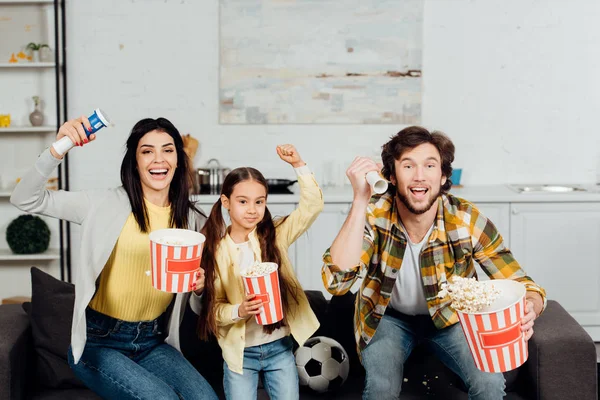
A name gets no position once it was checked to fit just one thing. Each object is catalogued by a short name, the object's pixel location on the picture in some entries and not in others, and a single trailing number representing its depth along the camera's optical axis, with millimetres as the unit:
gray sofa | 2412
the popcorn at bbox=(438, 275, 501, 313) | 1968
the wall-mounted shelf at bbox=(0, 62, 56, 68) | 4438
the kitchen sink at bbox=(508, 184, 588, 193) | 4348
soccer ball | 2510
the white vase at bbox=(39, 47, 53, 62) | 4520
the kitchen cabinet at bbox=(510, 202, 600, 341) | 4230
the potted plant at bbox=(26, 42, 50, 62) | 4496
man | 2416
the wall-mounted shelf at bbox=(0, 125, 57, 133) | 4438
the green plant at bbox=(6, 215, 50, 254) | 4512
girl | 2354
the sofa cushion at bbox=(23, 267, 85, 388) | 2545
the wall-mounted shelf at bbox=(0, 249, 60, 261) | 4445
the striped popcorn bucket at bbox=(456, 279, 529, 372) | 1938
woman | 2299
